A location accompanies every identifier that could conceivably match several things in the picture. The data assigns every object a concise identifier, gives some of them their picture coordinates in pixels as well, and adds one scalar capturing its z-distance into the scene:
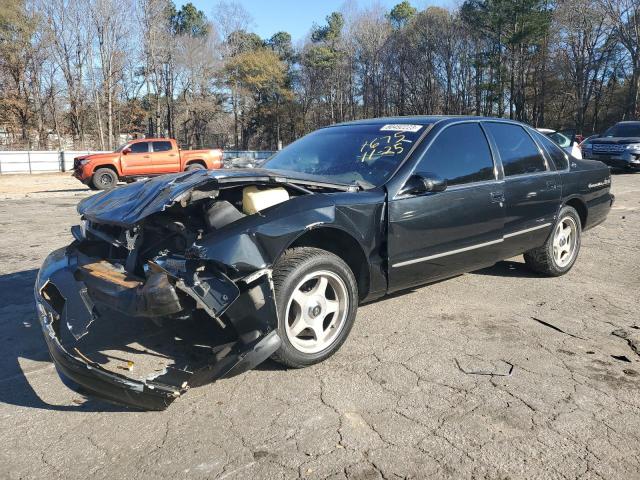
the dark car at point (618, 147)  17.14
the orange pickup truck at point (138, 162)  17.94
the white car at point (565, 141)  11.80
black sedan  2.69
